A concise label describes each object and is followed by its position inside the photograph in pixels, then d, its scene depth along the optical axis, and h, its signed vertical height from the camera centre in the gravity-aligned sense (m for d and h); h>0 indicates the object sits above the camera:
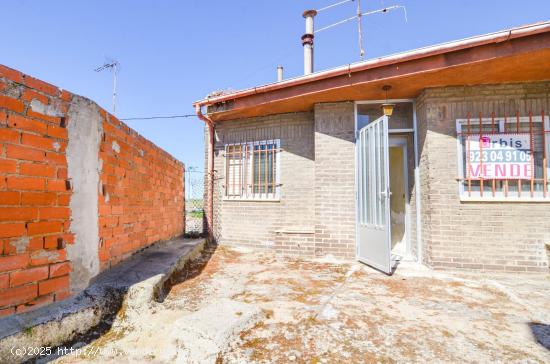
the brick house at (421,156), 4.34 +0.63
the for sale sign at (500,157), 4.43 +0.55
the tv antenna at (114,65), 12.76 +5.59
